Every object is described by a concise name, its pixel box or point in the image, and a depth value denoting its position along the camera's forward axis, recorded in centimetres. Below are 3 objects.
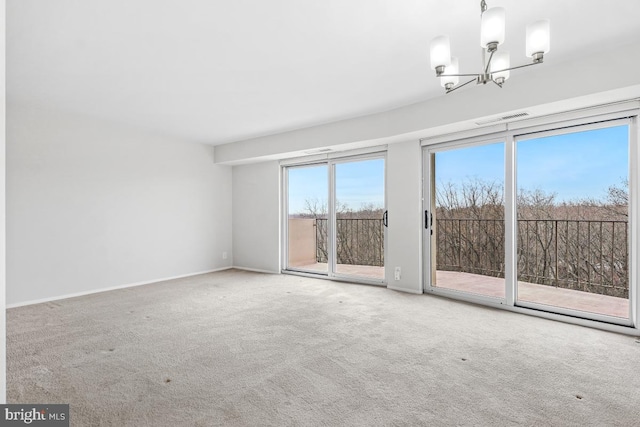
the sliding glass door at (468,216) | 438
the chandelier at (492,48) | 178
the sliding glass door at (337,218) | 548
